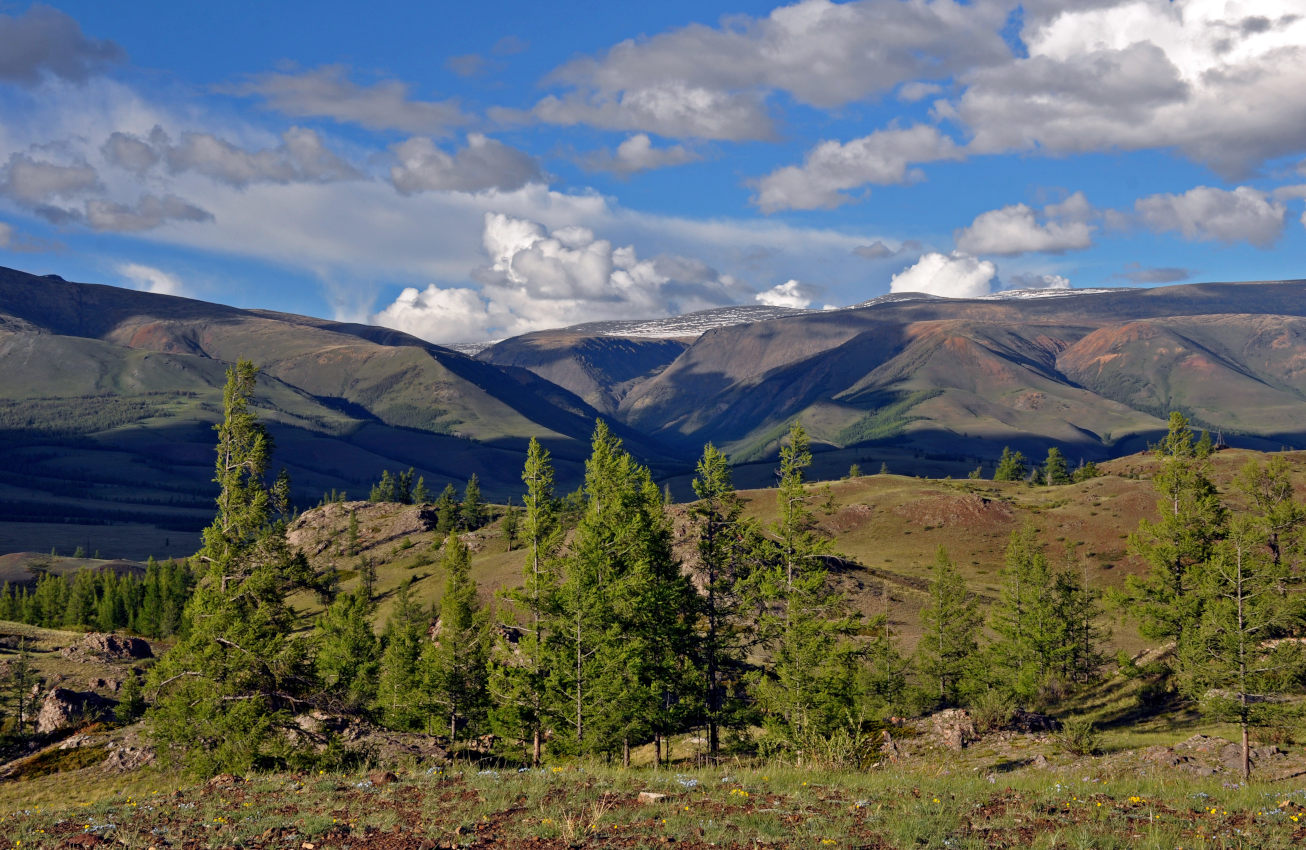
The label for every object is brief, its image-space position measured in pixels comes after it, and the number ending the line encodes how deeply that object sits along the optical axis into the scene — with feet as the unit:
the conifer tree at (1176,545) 176.65
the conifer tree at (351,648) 228.63
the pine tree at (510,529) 522.06
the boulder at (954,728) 150.61
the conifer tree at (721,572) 160.15
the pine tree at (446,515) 596.17
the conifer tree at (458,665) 193.67
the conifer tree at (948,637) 224.33
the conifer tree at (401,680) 197.26
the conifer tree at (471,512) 624.18
